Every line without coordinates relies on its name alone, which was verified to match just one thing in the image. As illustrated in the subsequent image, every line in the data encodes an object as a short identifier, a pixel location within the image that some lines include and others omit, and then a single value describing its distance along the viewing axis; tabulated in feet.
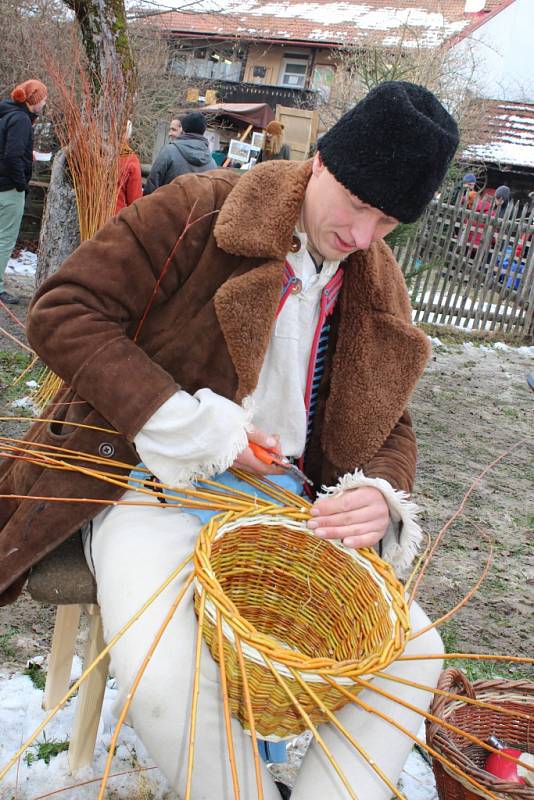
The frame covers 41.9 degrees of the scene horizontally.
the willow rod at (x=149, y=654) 2.39
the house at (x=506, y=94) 51.37
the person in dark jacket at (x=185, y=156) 17.78
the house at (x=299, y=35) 60.34
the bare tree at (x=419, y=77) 27.61
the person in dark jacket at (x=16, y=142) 17.24
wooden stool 4.66
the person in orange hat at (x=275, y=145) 26.84
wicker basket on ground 5.07
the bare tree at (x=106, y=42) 11.09
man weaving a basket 3.88
